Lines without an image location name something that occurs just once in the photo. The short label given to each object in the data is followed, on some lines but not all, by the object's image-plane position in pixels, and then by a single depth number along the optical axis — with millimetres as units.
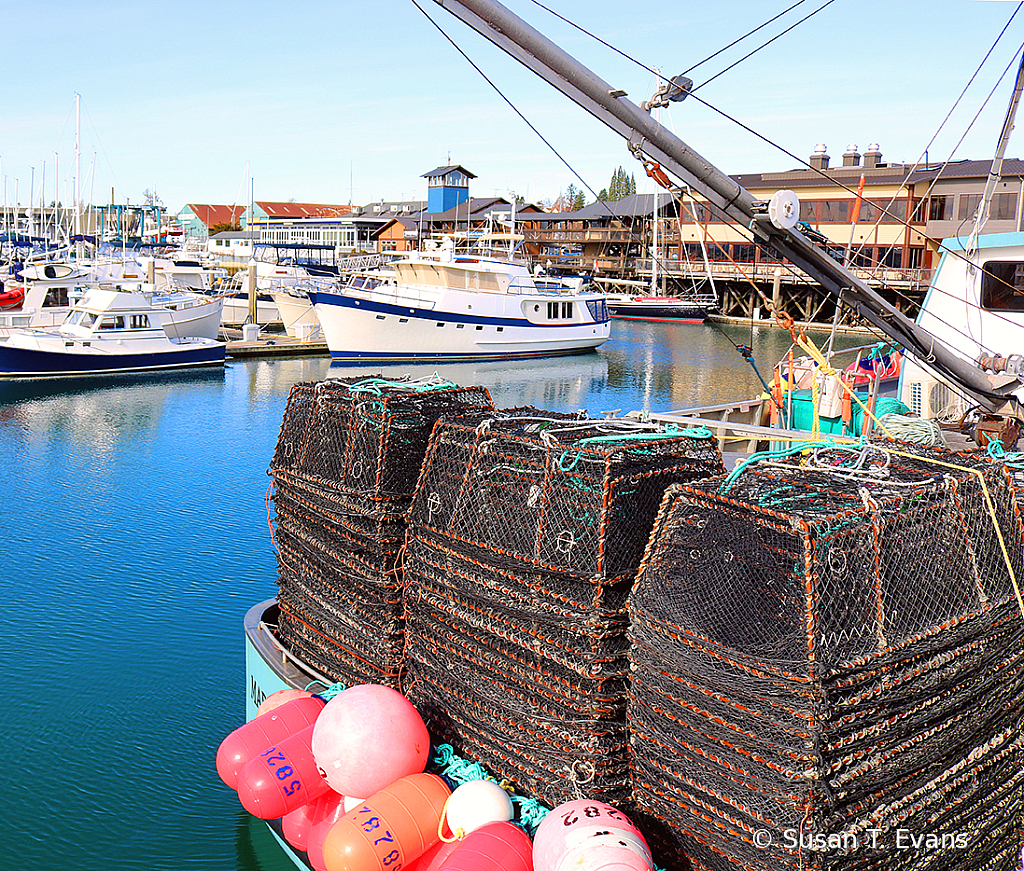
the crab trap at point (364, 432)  5223
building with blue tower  83312
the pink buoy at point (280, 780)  4668
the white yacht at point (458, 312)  34281
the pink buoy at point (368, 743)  4332
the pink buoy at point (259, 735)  4867
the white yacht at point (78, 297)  30875
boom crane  6328
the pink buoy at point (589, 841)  3400
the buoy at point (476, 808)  4066
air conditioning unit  12070
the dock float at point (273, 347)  32969
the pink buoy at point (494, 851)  3779
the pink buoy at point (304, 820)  4832
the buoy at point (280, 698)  5202
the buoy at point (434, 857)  4129
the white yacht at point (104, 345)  26344
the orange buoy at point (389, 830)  4152
